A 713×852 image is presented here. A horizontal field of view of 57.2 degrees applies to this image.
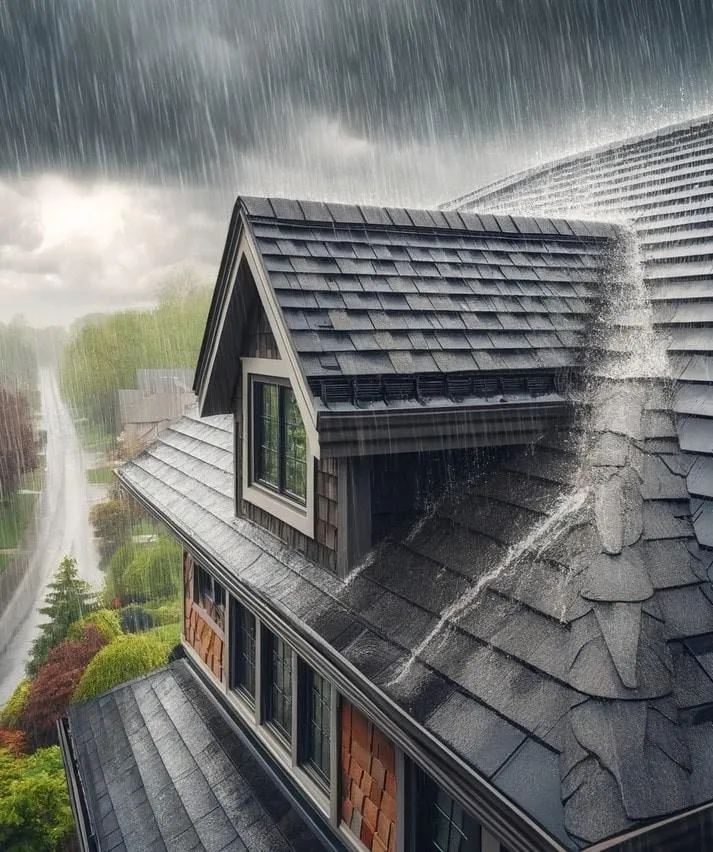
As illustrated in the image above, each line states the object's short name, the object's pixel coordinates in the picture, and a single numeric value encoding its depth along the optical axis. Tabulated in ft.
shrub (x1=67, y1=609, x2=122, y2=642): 58.85
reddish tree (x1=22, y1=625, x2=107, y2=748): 50.57
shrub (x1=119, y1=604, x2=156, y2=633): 73.10
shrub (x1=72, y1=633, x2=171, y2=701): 45.32
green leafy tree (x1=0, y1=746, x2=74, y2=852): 31.68
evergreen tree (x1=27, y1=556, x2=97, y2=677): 65.16
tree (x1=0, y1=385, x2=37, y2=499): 124.98
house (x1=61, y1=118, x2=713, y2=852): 7.97
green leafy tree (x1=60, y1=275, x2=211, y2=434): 175.32
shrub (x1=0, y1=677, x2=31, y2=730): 51.31
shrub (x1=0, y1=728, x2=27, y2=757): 46.83
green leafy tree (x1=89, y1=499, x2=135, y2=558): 109.19
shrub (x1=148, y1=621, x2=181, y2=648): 61.77
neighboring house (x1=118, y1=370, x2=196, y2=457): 135.44
